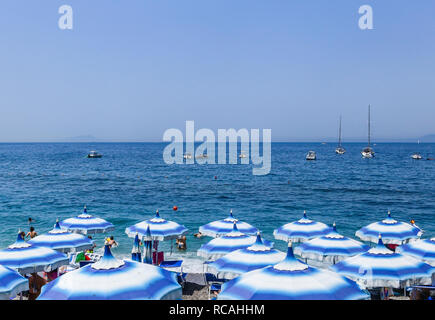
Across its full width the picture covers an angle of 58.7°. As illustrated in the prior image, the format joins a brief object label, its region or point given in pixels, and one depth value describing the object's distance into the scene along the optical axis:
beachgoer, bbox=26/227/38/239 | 19.64
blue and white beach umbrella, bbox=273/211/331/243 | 16.28
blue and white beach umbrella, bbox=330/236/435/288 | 10.15
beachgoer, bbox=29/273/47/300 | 13.89
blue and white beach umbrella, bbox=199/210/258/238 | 17.38
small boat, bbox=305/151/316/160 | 118.81
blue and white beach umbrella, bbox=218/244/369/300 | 7.16
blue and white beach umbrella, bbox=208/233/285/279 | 10.50
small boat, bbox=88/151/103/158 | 131.02
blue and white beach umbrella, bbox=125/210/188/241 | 16.44
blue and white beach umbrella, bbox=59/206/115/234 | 17.77
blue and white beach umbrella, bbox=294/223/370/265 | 13.06
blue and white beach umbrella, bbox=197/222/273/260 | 13.40
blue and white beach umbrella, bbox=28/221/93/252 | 14.51
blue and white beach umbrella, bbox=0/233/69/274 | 11.25
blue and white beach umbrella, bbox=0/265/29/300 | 8.55
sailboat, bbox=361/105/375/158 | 125.69
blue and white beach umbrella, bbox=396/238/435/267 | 13.02
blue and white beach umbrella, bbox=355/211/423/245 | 15.71
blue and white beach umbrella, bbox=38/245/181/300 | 7.23
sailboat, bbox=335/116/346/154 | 149.38
